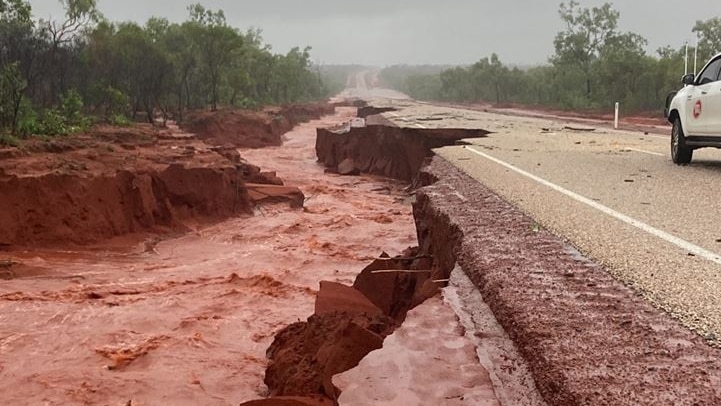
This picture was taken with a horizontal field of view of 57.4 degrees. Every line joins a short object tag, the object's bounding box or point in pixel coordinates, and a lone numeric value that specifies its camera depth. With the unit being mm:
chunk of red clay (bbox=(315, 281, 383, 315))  6312
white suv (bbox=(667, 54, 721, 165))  9805
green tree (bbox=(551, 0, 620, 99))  59844
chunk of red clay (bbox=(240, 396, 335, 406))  4277
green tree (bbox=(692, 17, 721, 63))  45250
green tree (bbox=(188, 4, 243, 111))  41188
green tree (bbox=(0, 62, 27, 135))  17469
